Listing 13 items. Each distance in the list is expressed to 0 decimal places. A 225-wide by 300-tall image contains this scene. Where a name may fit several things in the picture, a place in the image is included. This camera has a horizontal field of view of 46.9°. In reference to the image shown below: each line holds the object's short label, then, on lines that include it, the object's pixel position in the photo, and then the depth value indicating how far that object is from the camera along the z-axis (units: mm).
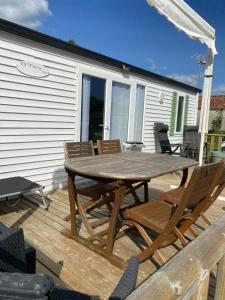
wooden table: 2209
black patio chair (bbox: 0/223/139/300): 514
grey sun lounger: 3173
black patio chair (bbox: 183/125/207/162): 7238
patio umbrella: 3279
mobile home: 3744
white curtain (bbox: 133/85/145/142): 6098
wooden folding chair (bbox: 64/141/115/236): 2729
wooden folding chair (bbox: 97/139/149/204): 3424
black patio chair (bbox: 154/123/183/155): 6754
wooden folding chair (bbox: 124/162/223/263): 1922
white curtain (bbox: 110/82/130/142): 5410
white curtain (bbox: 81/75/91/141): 4750
